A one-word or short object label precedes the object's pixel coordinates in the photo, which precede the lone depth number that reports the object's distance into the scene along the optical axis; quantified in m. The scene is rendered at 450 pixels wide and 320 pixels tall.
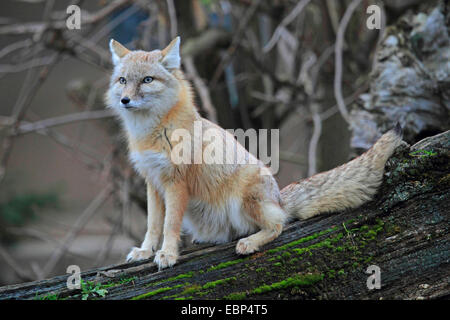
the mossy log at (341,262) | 5.49
